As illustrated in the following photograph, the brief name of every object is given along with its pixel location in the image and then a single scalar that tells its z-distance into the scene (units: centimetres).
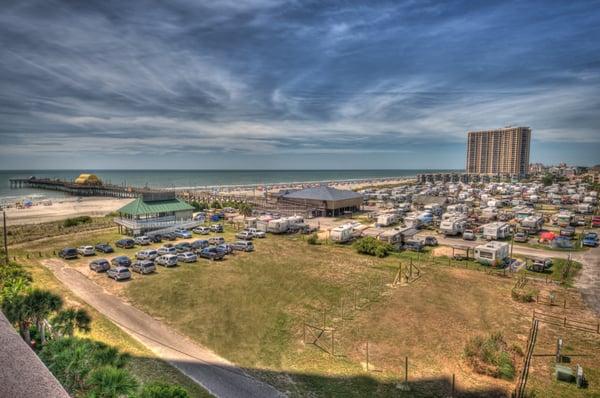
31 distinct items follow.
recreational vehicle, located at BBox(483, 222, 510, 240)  4625
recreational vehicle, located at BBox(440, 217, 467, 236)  4875
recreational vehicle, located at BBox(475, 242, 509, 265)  3384
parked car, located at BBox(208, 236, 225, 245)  4091
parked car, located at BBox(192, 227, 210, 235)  4822
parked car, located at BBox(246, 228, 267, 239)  4703
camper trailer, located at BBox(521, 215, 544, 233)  5069
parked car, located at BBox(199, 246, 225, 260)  3562
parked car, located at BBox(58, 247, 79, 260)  3528
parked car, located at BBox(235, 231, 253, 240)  4600
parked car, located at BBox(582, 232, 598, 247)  4297
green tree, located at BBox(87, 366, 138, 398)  817
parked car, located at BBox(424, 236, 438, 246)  4356
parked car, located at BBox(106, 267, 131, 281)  2859
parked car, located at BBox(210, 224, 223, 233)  4989
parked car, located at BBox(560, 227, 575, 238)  4828
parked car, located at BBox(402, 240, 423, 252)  4040
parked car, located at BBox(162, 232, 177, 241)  4472
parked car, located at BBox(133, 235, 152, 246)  4173
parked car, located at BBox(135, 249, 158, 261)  3397
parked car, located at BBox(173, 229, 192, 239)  4584
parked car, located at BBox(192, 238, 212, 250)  3872
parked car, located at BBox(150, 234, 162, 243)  4322
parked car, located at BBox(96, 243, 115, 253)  3777
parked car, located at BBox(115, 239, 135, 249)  4006
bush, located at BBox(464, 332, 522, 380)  1585
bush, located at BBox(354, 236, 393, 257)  3775
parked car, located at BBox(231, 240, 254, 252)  3909
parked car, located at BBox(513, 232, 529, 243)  4578
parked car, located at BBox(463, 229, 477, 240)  4678
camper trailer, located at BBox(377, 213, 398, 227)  5462
